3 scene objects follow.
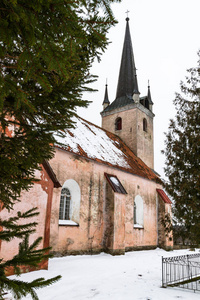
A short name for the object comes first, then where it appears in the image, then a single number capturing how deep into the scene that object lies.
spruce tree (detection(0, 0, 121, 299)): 1.76
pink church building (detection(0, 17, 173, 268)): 11.44
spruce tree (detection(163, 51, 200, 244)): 7.41
